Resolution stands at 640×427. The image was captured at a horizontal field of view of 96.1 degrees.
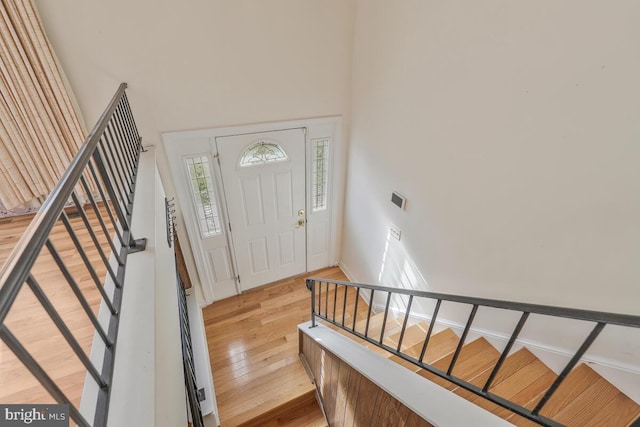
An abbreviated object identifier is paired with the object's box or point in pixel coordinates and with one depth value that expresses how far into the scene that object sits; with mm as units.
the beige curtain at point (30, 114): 1968
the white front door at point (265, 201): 3156
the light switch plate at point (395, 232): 2910
